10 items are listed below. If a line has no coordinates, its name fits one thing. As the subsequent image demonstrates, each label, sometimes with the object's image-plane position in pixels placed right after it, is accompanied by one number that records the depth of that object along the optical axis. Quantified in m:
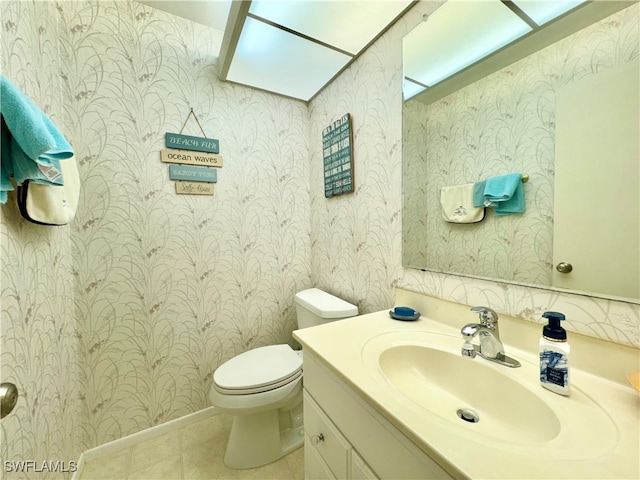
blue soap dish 0.98
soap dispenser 0.54
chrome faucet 0.68
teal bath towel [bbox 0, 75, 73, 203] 0.60
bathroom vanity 0.40
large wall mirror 0.59
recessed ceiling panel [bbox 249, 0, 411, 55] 1.00
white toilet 1.12
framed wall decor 1.38
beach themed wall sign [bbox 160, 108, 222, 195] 1.37
